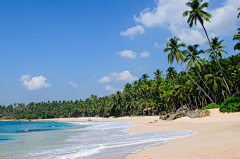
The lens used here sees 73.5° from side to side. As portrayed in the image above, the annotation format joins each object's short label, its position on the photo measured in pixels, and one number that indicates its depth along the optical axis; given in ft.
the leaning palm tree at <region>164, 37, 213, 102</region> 96.70
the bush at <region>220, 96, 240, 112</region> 62.08
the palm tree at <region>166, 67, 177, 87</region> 188.00
